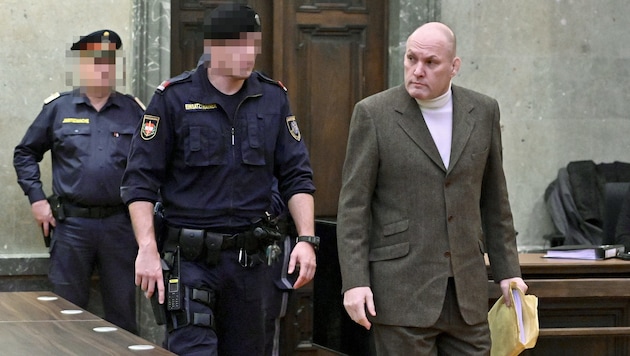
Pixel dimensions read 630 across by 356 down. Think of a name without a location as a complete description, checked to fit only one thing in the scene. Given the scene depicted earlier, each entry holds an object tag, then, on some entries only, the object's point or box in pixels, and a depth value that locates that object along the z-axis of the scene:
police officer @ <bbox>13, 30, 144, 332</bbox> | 10.87
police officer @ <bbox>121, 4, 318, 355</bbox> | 7.19
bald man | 6.87
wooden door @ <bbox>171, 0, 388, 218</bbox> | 12.34
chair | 11.54
